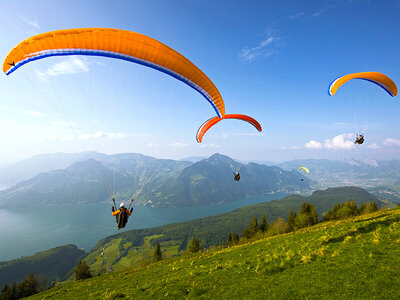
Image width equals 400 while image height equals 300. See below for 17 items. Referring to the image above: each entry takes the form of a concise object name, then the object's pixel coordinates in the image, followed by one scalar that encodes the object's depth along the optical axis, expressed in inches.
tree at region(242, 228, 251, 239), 1806.1
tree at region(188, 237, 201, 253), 1667.1
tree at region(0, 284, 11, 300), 1411.4
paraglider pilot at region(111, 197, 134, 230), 379.2
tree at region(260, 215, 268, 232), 1836.9
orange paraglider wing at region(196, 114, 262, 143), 791.7
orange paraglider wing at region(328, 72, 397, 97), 650.8
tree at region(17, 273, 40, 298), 1559.8
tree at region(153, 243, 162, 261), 1673.2
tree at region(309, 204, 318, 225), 1590.2
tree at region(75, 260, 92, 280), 1578.5
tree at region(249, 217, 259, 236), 1801.2
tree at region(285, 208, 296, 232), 1583.4
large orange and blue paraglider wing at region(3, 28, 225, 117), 321.1
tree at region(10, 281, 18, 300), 1480.7
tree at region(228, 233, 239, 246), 1738.4
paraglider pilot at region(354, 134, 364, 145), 804.6
